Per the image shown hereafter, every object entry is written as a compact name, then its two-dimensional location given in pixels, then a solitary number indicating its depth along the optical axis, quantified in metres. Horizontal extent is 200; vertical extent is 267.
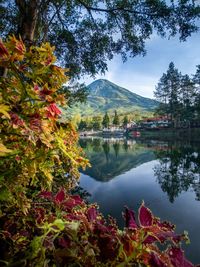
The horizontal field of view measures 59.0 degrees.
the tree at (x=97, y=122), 99.43
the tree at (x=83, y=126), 98.98
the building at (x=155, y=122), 74.99
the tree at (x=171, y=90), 50.96
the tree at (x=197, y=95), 43.94
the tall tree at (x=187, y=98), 45.90
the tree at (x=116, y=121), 93.75
